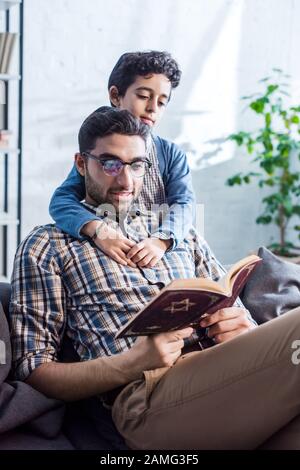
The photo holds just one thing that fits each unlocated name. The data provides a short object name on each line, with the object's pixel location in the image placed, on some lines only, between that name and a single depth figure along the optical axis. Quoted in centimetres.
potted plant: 462
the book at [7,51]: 367
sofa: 192
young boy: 222
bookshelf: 372
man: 186
